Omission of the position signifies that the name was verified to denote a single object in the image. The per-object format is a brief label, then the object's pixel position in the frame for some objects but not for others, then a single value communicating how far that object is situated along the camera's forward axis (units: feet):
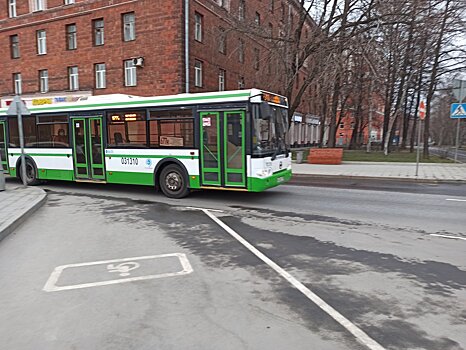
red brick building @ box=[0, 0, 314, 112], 73.15
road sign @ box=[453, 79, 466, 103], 50.65
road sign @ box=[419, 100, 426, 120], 45.86
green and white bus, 29.32
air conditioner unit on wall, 75.05
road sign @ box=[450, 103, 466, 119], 52.06
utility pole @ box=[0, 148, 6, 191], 34.30
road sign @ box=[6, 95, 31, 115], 37.09
